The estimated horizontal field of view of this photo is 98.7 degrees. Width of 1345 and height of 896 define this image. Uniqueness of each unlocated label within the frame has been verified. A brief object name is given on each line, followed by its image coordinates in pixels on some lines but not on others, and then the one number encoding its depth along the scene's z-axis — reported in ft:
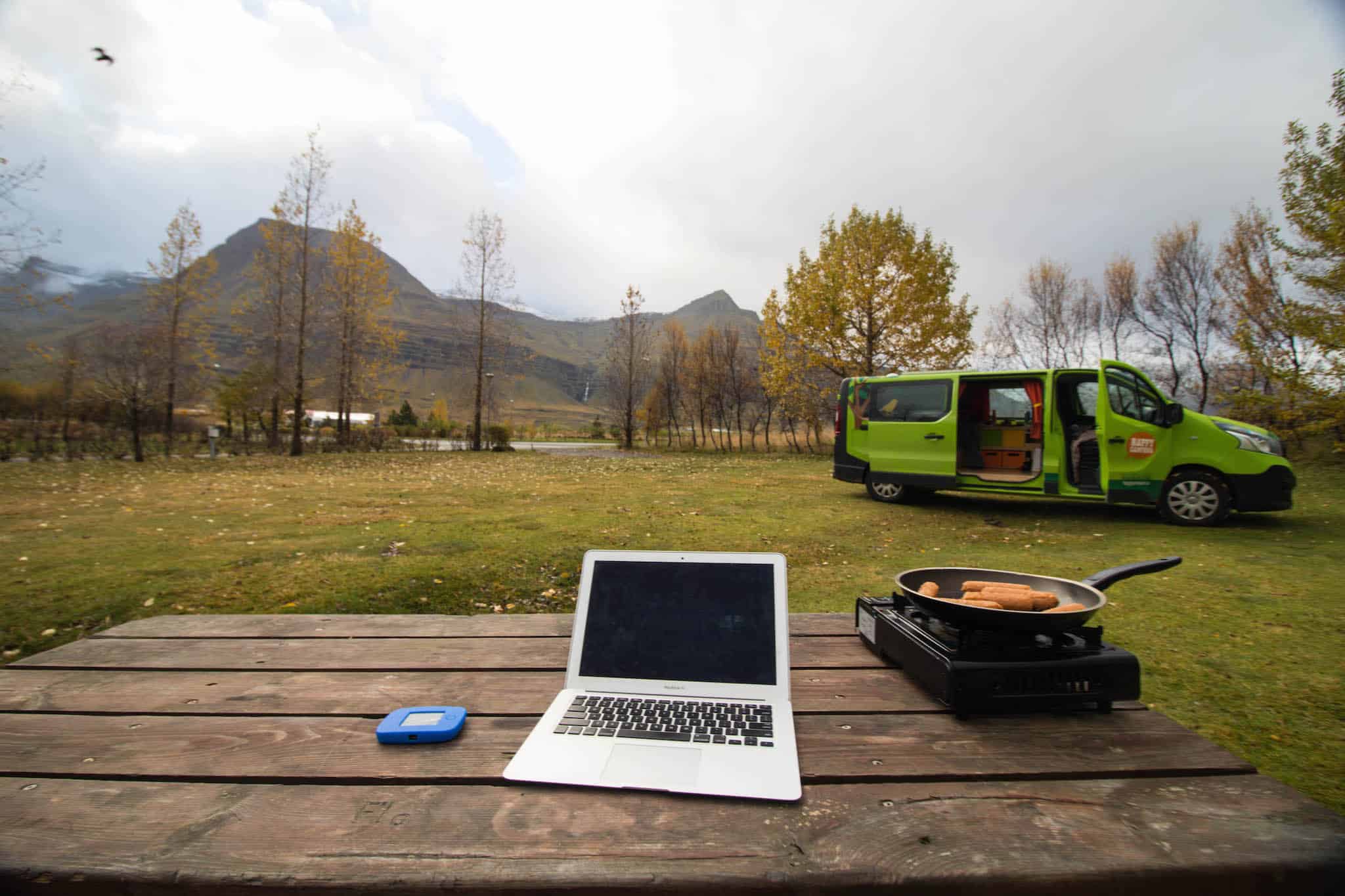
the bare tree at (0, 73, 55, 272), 24.95
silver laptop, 3.40
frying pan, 4.00
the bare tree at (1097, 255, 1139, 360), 94.35
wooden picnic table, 2.63
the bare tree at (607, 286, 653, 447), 102.37
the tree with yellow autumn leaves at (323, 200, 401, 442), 77.30
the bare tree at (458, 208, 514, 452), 89.35
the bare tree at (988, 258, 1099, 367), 102.63
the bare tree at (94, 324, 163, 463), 52.03
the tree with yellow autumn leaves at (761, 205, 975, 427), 72.49
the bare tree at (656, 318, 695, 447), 122.42
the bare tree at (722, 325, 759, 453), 113.50
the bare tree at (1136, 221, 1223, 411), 80.48
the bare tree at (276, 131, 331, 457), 69.87
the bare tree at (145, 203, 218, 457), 65.62
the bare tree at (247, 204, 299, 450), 70.49
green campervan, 25.02
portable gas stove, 4.07
